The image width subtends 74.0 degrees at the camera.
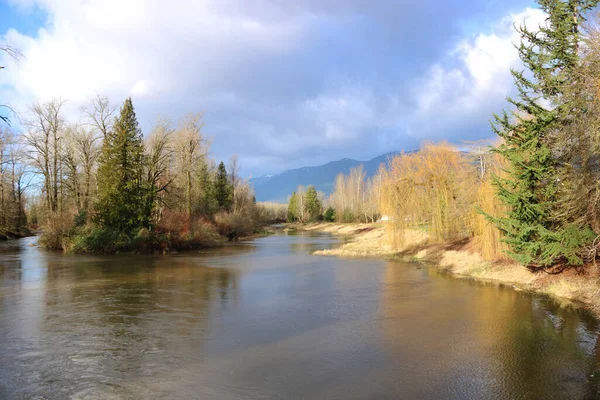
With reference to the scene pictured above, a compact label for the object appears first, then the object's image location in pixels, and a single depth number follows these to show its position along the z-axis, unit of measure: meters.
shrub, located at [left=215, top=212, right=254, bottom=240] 50.70
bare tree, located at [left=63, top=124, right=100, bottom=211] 40.91
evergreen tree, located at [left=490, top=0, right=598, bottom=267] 15.97
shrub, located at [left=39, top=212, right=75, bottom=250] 34.66
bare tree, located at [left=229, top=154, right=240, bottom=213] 70.13
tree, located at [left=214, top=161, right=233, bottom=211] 62.94
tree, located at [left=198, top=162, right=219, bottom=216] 53.79
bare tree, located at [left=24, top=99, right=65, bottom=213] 39.59
